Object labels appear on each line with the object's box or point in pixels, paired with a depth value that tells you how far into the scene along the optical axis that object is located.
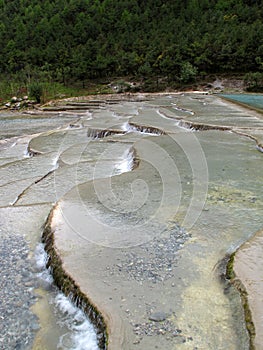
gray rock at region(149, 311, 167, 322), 3.36
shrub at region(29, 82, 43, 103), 33.28
